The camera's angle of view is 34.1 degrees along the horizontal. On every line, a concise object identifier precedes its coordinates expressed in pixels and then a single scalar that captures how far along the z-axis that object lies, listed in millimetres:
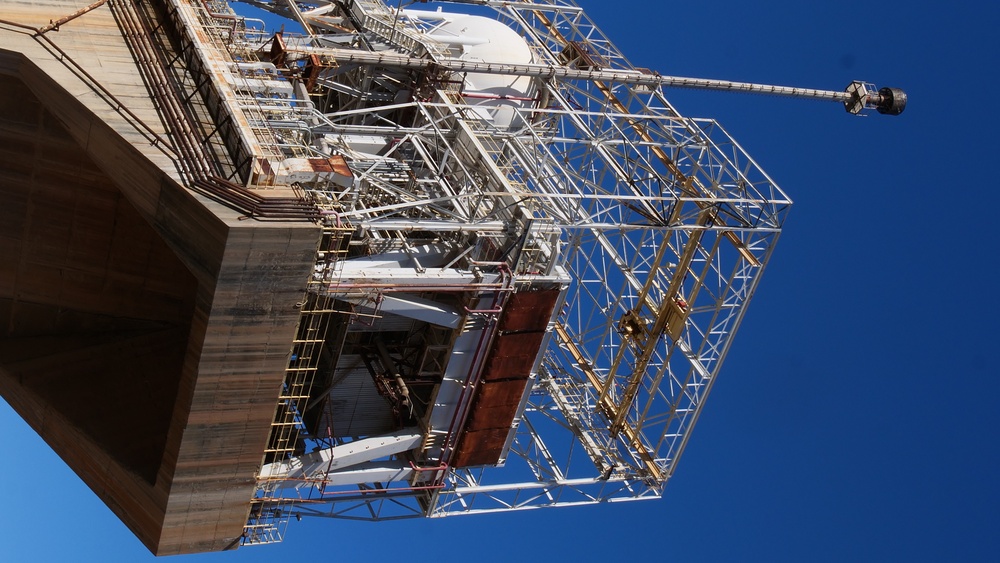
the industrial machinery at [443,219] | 52375
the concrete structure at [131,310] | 48219
